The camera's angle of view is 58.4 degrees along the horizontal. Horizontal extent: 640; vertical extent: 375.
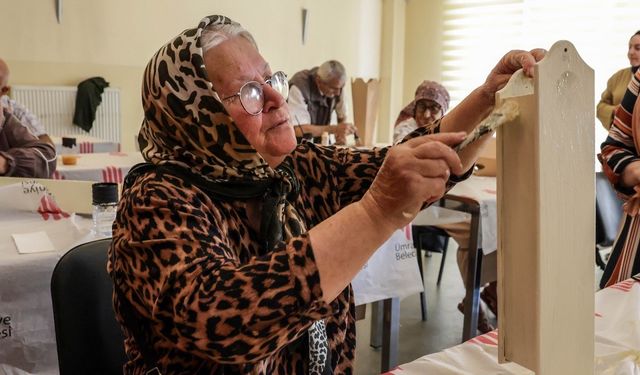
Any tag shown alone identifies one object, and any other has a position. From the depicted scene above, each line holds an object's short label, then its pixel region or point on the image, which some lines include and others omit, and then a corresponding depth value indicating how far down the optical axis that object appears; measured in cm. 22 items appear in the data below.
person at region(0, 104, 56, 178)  222
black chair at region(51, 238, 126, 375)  107
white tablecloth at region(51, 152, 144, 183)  273
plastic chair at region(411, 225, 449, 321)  292
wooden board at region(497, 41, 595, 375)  66
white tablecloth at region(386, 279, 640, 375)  86
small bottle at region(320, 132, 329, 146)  352
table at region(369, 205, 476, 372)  213
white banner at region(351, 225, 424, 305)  204
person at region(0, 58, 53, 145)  333
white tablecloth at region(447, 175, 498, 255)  240
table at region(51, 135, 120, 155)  392
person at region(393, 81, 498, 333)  275
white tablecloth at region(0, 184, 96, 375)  143
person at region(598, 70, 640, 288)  145
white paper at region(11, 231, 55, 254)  148
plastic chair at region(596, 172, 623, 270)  288
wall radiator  525
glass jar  168
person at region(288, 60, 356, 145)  438
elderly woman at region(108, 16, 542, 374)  65
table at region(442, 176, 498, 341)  239
